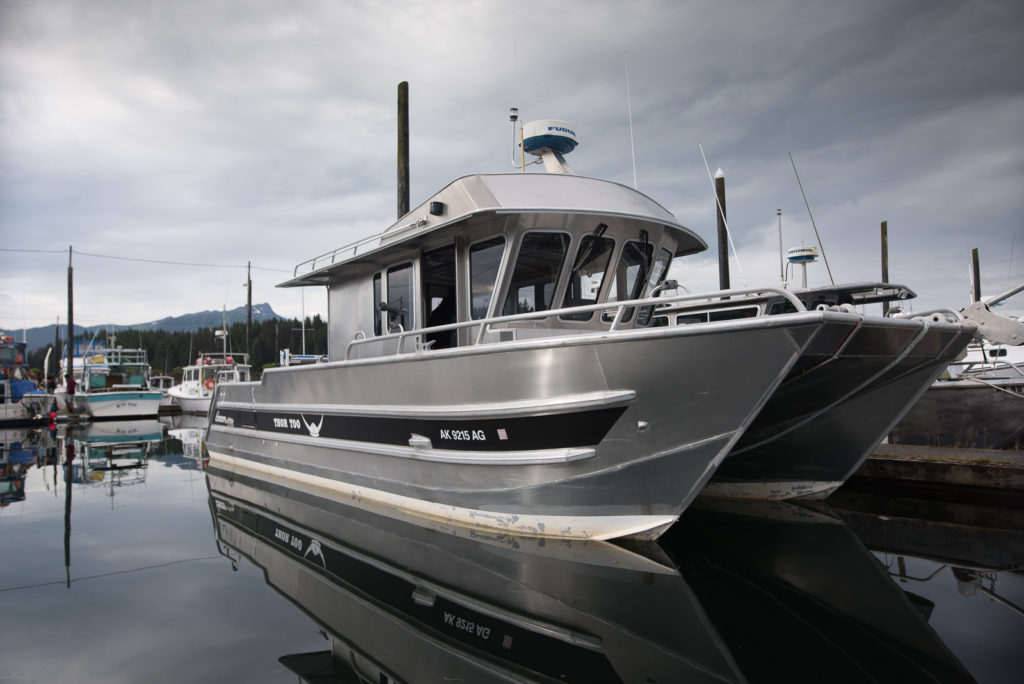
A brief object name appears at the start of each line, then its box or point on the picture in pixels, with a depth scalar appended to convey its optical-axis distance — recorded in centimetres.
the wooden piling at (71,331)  2805
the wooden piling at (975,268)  2689
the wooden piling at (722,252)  1345
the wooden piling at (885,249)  1903
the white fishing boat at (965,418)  754
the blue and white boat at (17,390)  2267
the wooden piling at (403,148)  1130
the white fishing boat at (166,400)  3156
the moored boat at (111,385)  2581
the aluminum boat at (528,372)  425
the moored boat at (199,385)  2862
